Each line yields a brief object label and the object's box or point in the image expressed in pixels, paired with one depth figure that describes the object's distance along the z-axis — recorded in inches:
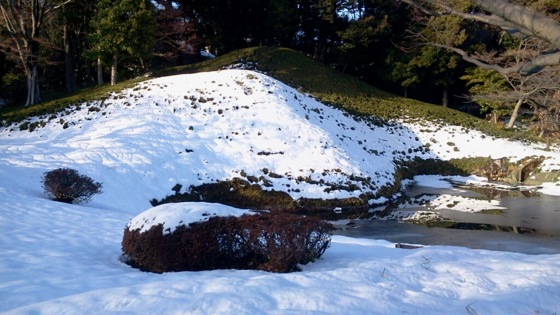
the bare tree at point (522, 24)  173.6
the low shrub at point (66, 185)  436.3
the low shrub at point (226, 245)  246.5
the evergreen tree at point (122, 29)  900.0
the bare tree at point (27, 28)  877.2
